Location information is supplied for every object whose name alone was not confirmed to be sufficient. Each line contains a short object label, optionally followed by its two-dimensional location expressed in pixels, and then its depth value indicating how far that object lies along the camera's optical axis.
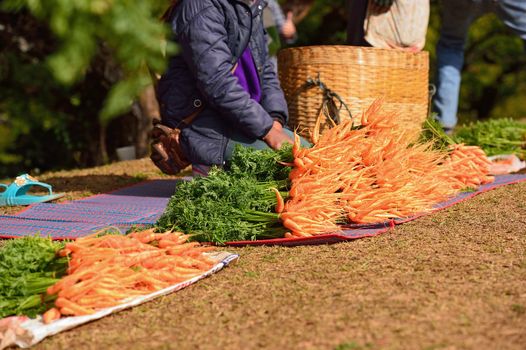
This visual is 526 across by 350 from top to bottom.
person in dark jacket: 8.49
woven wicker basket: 10.23
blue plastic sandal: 10.00
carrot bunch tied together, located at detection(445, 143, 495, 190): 9.07
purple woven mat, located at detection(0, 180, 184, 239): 8.01
